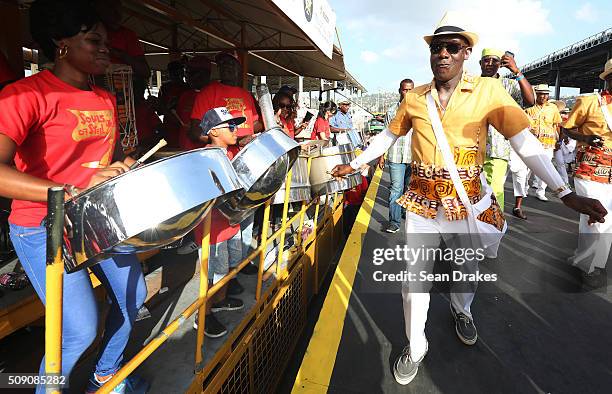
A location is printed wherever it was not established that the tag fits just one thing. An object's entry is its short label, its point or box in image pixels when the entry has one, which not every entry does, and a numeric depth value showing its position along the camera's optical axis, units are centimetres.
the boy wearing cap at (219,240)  175
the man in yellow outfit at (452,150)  166
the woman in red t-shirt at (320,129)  598
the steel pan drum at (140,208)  73
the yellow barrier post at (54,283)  66
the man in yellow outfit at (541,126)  451
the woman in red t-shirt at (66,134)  107
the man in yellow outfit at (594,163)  264
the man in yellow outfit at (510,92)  273
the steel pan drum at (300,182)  225
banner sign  188
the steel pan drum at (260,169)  131
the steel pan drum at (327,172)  237
